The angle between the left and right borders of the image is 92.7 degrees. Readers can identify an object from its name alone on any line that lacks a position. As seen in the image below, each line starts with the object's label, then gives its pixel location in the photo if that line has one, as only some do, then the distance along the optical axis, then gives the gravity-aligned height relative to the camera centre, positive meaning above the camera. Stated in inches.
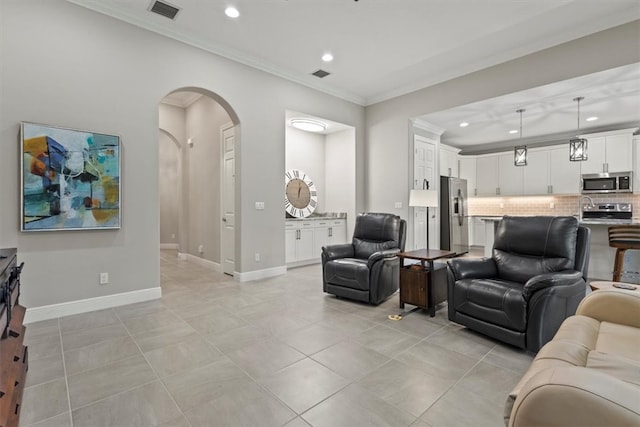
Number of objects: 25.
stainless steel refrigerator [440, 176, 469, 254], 279.6 -3.6
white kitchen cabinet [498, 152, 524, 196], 305.0 +34.9
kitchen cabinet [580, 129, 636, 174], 244.8 +48.2
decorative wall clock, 248.1 +15.0
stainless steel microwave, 241.6 +22.6
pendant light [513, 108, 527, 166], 190.2 +34.7
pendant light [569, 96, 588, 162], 171.8 +34.5
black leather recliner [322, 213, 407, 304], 140.9 -24.4
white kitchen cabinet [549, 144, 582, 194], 271.1 +34.4
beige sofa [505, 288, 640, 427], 29.3 -21.2
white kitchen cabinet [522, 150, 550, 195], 287.4 +36.1
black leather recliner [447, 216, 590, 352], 92.9 -24.6
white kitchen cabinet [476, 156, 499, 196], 322.7 +38.2
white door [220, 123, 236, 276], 205.3 +9.4
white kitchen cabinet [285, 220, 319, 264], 224.8 -21.6
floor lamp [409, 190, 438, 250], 141.9 +6.2
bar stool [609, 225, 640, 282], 149.9 -15.2
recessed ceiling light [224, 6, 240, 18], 138.8 +93.1
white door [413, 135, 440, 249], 240.6 +26.2
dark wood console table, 50.2 -26.3
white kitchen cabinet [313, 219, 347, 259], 244.4 -16.6
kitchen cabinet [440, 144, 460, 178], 301.6 +51.8
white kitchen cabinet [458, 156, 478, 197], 335.3 +44.3
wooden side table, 128.0 -30.5
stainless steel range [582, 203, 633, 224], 248.5 -1.5
